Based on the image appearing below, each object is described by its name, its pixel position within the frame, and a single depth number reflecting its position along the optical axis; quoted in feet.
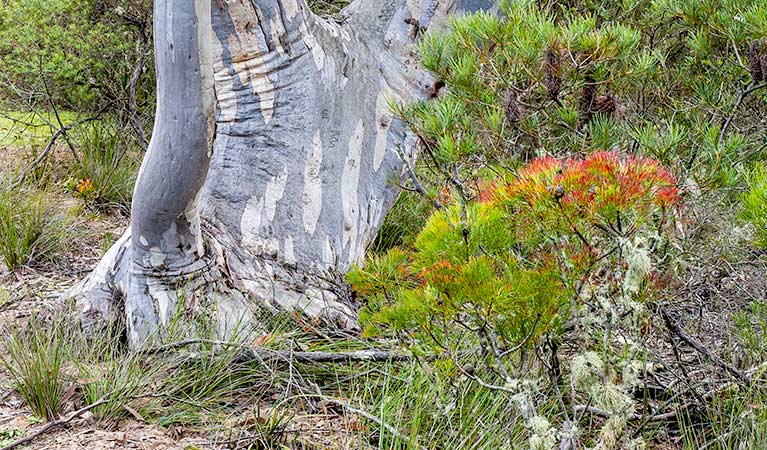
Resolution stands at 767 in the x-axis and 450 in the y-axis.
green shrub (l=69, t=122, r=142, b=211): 22.77
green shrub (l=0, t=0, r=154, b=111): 24.16
